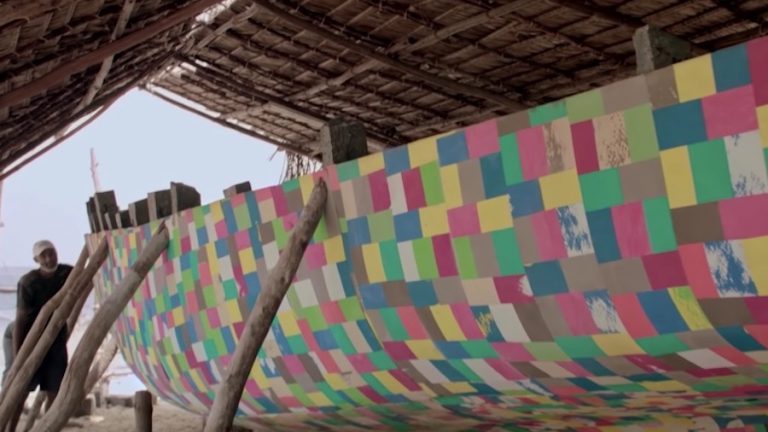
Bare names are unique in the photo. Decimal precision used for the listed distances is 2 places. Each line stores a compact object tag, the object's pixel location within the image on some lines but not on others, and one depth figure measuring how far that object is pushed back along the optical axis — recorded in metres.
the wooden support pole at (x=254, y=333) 2.45
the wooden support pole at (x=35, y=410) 5.36
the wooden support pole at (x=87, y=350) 3.16
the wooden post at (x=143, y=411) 3.89
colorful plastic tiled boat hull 1.77
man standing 4.84
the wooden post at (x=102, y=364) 5.87
